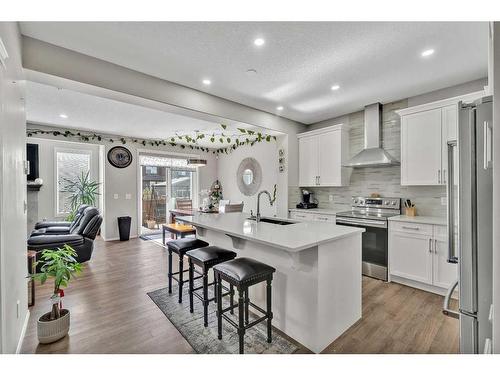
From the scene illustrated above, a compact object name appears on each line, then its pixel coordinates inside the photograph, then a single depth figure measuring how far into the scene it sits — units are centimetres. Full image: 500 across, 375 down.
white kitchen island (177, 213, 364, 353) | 186
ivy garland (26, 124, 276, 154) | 486
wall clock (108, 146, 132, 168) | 583
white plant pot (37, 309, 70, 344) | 193
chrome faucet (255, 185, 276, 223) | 277
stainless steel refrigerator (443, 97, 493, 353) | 125
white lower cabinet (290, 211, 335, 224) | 389
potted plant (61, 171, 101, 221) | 576
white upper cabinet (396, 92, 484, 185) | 301
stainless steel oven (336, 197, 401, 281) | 329
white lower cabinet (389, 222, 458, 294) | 280
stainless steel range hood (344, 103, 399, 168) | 366
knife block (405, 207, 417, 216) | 347
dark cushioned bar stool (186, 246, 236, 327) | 222
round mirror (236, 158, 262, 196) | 622
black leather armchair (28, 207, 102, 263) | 368
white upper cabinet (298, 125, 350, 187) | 421
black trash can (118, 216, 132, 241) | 576
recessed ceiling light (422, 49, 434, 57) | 235
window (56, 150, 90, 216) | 592
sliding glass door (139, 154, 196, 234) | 661
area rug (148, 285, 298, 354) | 188
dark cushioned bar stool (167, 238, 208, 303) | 266
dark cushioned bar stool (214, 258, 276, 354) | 176
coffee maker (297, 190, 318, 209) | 461
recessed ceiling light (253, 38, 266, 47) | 220
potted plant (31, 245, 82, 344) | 194
